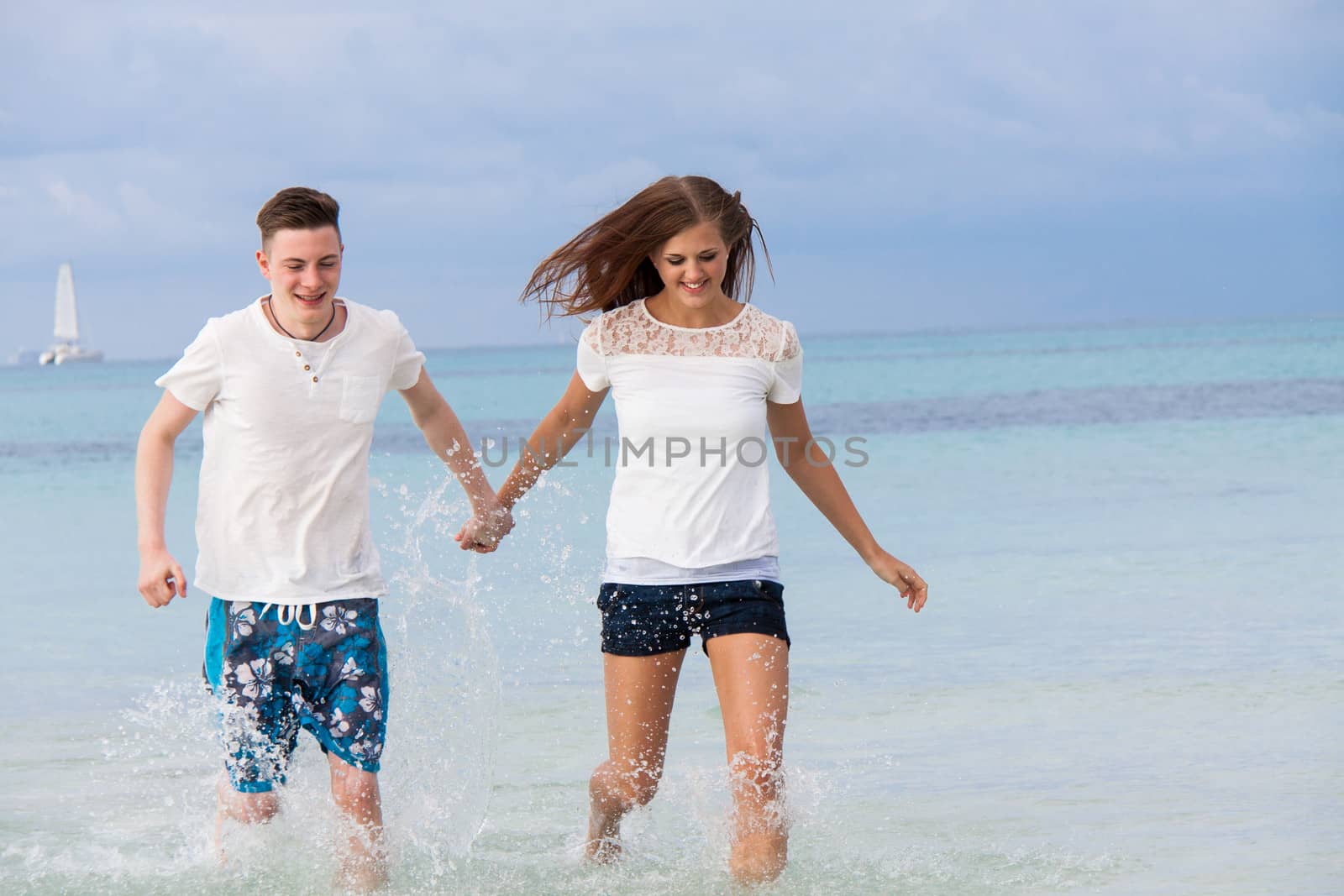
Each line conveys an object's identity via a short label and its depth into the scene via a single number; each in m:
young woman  6.98
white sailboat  152.37
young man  6.84
